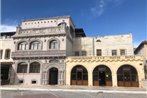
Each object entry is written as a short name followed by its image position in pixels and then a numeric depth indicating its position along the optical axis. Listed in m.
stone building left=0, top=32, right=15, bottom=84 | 18.94
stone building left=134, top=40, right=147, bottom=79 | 20.07
